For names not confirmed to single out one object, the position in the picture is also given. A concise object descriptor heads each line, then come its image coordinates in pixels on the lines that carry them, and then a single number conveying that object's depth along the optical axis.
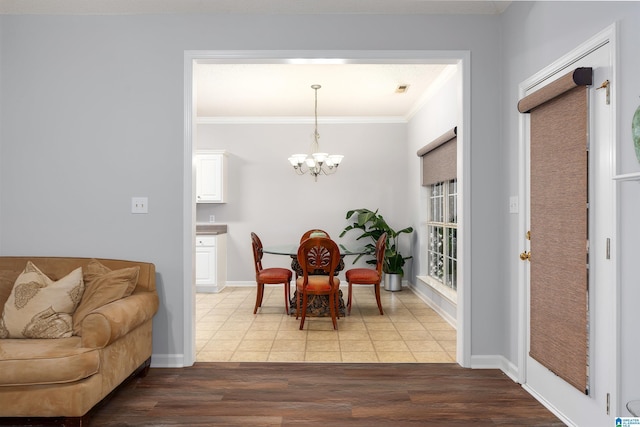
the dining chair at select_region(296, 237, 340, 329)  4.09
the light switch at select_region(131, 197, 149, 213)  3.23
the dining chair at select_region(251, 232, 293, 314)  4.78
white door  2.00
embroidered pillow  2.53
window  4.96
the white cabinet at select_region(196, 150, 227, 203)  6.46
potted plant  6.30
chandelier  5.30
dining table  4.73
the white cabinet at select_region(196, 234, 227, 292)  6.22
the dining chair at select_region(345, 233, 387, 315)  4.80
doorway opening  3.21
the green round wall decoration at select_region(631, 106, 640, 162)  1.57
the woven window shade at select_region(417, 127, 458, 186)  4.49
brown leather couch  2.16
